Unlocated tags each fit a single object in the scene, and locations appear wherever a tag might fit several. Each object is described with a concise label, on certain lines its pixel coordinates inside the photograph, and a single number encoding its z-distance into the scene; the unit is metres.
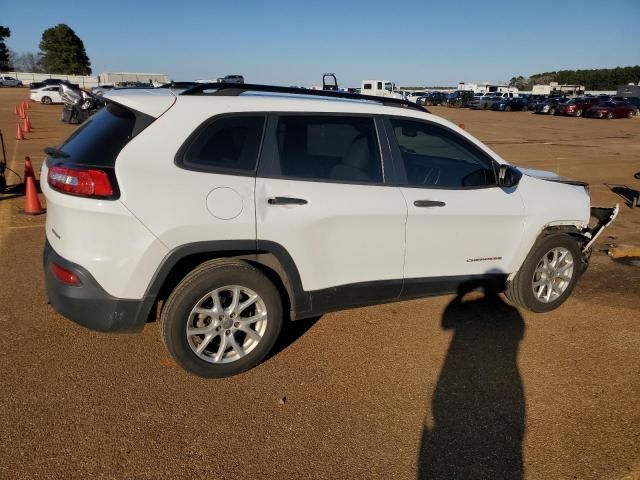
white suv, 2.82
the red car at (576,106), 39.72
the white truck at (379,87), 41.59
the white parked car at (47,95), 36.31
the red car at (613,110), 37.25
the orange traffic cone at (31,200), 6.96
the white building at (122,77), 75.75
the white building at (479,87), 77.47
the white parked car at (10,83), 70.94
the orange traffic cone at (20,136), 15.65
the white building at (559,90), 82.15
